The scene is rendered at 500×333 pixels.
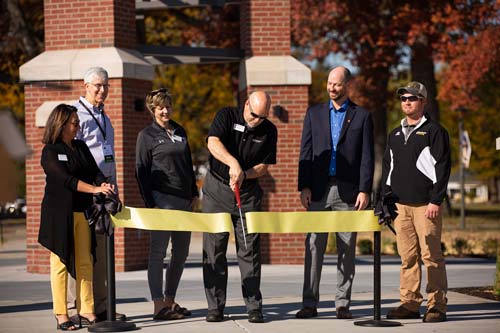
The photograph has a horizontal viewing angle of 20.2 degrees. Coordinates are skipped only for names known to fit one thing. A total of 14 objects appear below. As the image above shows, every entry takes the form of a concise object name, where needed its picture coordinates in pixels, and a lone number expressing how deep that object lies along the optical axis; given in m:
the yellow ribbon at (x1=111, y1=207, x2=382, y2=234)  10.64
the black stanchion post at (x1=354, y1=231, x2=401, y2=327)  10.48
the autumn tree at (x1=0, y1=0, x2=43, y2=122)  35.39
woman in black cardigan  10.26
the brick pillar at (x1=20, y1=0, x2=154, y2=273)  18.19
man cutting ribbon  11.01
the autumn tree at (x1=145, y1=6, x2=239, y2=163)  40.69
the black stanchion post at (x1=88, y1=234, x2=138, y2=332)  10.13
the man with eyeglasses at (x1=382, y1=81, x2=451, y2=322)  11.05
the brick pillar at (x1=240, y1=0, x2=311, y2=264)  19.81
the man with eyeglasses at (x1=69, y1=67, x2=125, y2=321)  10.98
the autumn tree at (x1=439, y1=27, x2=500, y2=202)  39.66
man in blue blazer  11.30
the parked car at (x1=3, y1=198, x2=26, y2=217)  66.24
